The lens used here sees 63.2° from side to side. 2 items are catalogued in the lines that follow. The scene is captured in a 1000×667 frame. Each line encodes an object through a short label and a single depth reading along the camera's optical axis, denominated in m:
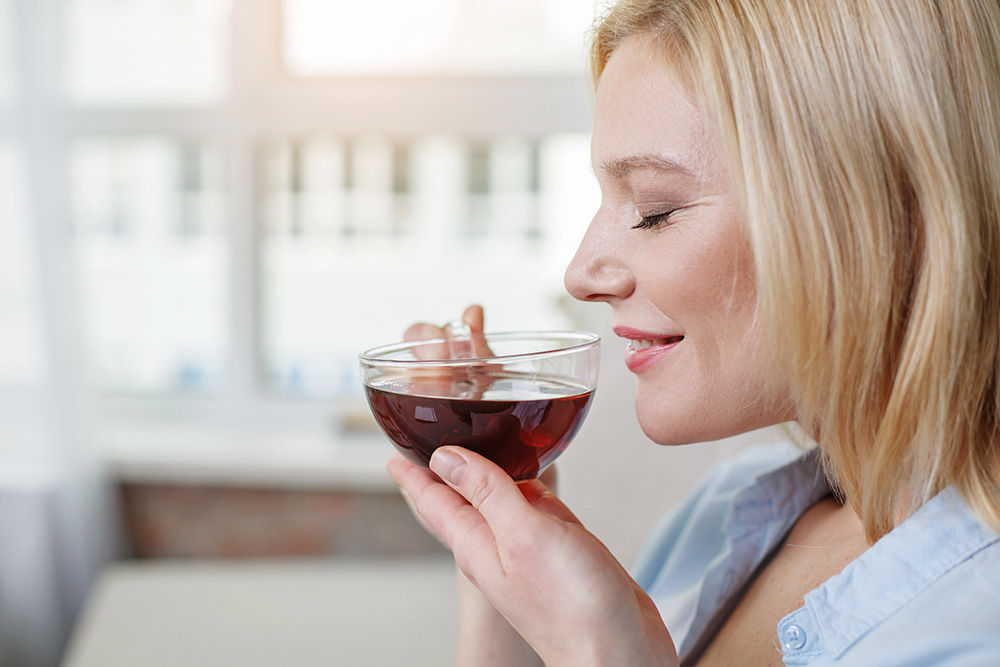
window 2.46
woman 0.67
